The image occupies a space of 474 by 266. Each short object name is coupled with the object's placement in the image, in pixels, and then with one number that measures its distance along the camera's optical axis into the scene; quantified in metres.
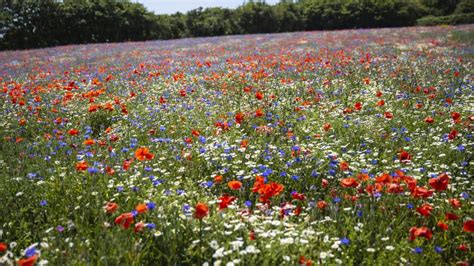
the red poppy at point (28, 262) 1.93
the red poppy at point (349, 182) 2.87
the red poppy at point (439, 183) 2.55
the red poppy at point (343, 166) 3.61
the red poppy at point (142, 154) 3.18
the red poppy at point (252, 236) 2.64
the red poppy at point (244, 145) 4.52
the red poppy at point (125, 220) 2.51
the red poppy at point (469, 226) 2.42
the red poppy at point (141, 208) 2.43
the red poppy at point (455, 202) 2.85
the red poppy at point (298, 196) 3.15
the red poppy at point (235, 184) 2.73
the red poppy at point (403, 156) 3.27
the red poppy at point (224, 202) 2.55
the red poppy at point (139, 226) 2.61
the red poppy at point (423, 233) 2.30
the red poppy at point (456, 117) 4.20
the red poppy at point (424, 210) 2.51
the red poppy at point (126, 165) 3.60
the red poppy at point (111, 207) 2.61
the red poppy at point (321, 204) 3.06
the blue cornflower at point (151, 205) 2.87
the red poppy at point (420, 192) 2.66
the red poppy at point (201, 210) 2.32
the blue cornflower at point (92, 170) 3.48
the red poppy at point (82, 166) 3.21
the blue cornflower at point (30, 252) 2.38
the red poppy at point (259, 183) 2.76
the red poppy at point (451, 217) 2.58
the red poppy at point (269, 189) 2.73
